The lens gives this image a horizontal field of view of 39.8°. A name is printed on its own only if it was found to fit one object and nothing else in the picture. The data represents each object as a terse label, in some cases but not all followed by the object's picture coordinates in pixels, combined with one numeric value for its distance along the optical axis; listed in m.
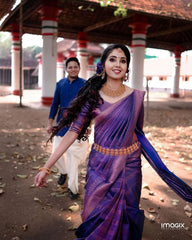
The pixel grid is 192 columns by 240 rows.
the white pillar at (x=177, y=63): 18.25
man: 3.35
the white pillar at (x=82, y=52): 15.13
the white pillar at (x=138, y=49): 11.21
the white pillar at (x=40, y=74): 23.73
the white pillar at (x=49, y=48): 9.70
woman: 1.76
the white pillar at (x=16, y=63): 14.71
